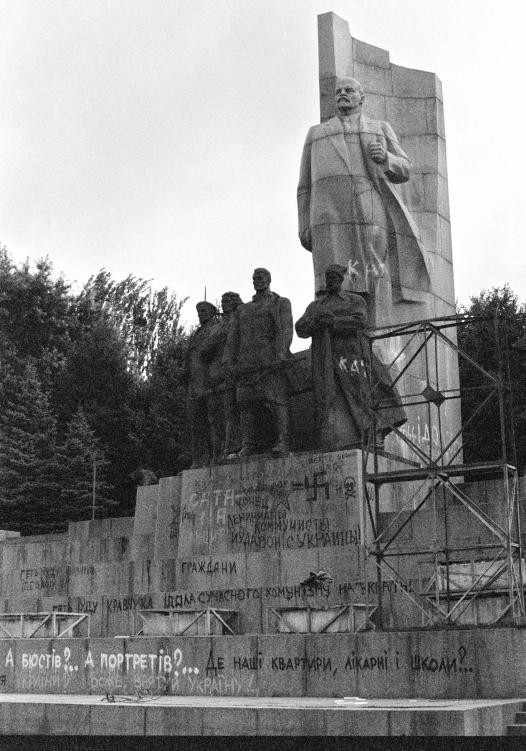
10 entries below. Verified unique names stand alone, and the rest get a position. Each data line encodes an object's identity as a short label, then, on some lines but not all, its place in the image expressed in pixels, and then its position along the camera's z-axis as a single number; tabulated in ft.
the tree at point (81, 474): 118.83
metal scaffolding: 50.52
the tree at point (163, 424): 129.39
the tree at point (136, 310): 163.12
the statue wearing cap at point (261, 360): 66.33
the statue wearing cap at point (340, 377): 64.85
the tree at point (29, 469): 119.03
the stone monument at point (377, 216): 75.05
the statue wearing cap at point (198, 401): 70.79
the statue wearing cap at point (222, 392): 68.03
